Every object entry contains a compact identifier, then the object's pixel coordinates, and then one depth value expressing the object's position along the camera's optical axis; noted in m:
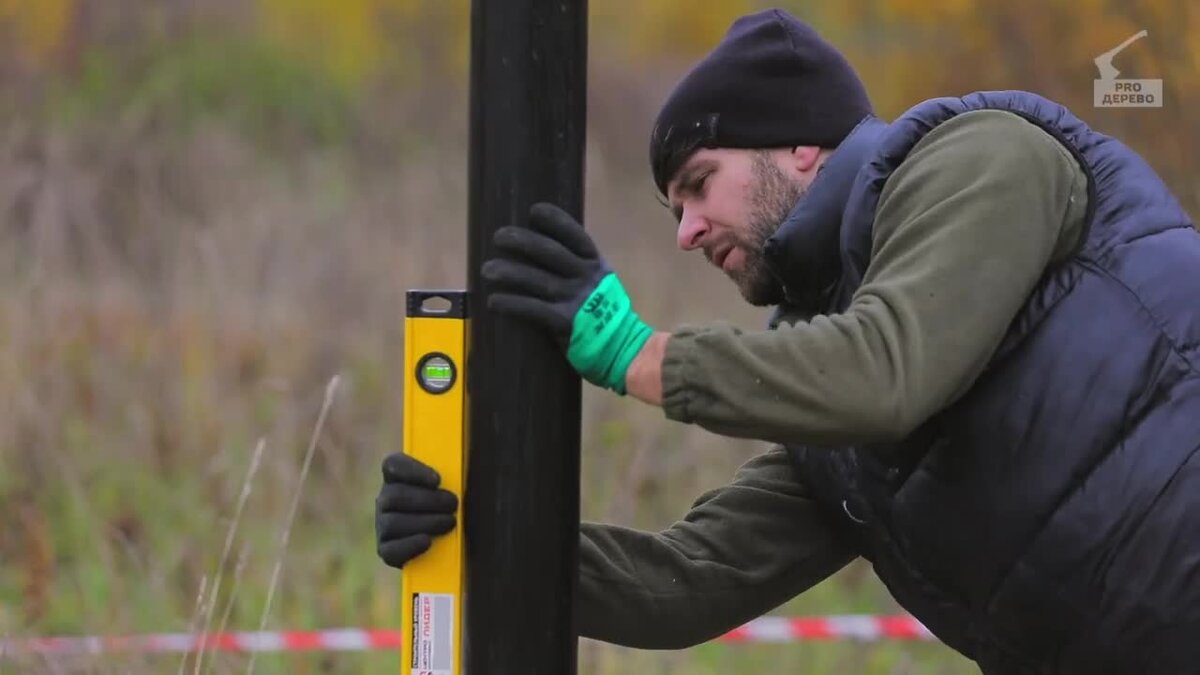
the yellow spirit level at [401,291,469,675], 7.86
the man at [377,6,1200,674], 7.80
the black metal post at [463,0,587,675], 7.80
